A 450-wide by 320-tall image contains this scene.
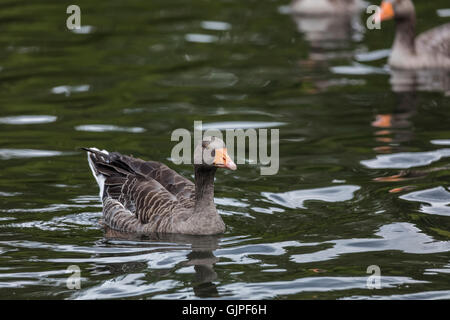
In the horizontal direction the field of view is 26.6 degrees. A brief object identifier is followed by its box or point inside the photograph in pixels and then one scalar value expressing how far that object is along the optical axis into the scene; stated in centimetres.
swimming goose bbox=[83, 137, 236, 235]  1180
